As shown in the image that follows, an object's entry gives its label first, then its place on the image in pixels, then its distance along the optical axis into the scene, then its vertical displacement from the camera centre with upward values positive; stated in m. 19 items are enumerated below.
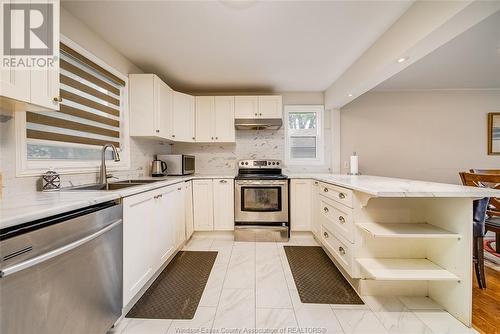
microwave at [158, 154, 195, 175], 2.99 +0.05
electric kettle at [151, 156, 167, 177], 2.87 -0.02
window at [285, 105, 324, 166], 3.67 +0.55
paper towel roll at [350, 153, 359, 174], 3.12 +0.02
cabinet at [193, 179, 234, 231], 3.06 -0.59
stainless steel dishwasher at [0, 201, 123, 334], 0.75 -0.48
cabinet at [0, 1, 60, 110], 1.01 +0.46
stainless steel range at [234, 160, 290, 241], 2.94 -0.60
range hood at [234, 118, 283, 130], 3.21 +0.69
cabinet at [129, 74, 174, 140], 2.51 +0.76
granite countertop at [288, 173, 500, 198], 1.33 -0.16
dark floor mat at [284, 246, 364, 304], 1.69 -1.08
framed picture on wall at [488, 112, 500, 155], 3.53 +0.55
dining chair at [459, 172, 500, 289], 1.70 -0.51
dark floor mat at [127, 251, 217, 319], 1.54 -1.08
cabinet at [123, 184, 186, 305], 1.45 -0.58
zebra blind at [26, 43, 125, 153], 1.51 +0.48
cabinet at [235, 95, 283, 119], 3.31 +0.98
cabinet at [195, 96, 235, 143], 3.34 +0.78
